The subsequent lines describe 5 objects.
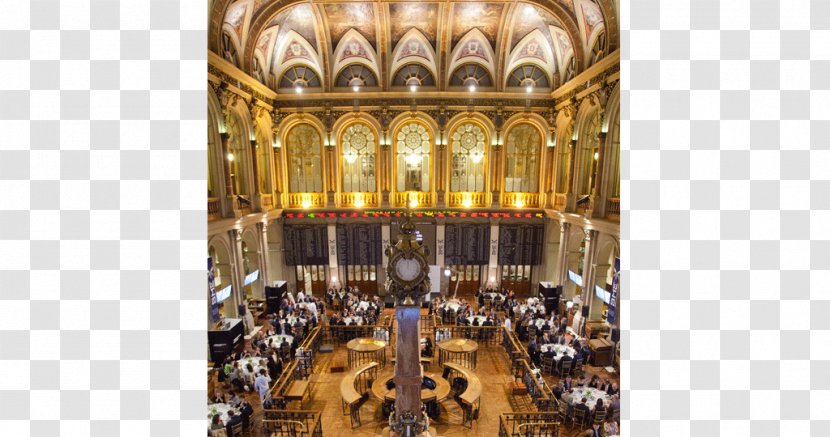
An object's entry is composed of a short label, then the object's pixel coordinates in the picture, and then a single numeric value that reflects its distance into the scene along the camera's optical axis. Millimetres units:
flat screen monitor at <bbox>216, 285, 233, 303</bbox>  15913
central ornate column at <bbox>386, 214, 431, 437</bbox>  7410
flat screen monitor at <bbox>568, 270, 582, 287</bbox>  19044
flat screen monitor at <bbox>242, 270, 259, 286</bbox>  19000
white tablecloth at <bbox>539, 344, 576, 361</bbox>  13236
